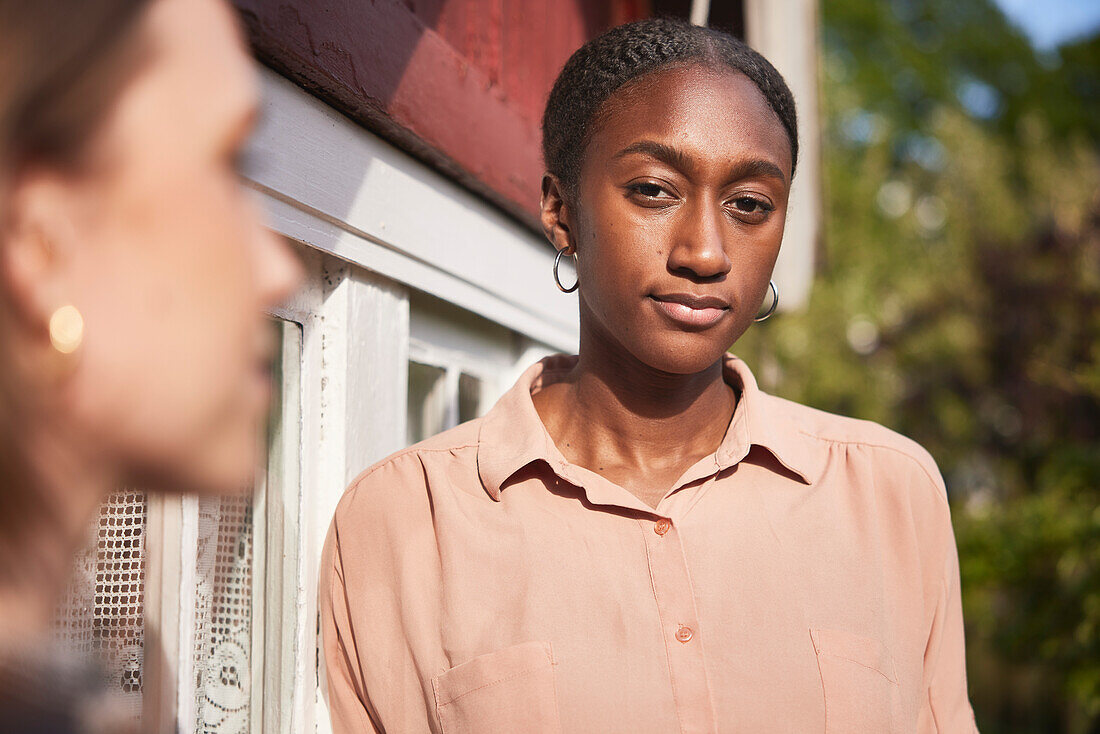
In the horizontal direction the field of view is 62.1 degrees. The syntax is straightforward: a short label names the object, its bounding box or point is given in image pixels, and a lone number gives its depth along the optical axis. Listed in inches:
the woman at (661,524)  57.5
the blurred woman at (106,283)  25.9
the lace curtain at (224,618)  62.7
